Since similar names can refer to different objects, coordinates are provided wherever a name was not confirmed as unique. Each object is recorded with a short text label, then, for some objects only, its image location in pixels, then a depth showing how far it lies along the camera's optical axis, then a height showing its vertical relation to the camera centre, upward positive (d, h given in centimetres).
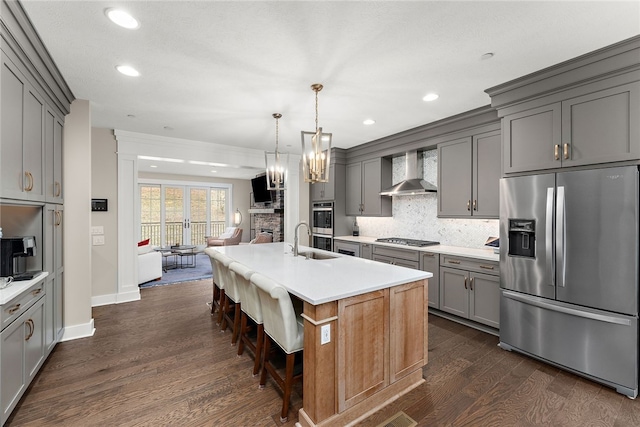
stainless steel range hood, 421 +51
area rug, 549 -136
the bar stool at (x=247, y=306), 226 -80
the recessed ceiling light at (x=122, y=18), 174 +126
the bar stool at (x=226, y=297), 279 -90
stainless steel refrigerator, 210 -48
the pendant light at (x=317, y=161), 251 +49
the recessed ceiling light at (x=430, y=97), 297 +128
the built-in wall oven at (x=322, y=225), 556 -23
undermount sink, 328 -50
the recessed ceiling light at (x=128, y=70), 241 +127
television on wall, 853 +74
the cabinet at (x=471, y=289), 306 -89
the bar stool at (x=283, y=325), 185 -78
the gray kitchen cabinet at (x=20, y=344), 172 -92
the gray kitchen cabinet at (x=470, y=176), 334 +48
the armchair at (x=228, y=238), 805 -76
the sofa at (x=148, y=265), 524 -100
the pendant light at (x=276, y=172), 339 +52
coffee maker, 206 -32
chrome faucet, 306 -38
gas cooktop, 415 -44
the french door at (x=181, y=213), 878 +1
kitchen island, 171 -84
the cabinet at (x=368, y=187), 495 +50
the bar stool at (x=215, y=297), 359 -114
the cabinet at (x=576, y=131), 212 +72
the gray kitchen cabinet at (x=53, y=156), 250 +55
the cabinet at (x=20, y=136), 176 +56
